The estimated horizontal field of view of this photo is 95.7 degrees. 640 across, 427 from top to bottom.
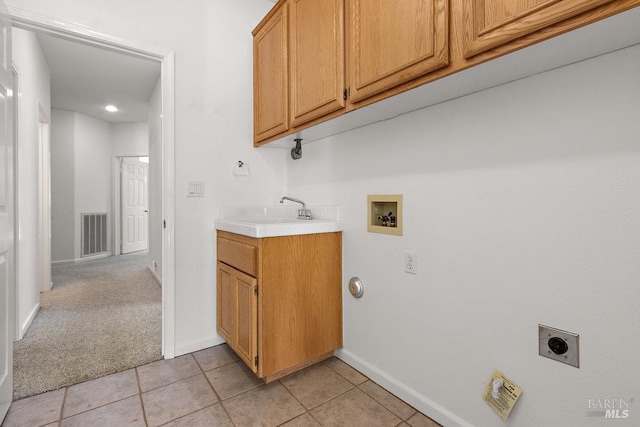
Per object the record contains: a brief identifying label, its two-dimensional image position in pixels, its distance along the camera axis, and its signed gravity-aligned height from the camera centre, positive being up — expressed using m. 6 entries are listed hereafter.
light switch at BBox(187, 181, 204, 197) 2.02 +0.17
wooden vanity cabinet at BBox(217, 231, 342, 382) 1.57 -0.51
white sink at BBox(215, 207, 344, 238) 1.58 -0.06
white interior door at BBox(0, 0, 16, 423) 1.31 -0.01
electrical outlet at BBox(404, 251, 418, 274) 1.46 -0.25
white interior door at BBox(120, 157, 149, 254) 5.69 +0.19
